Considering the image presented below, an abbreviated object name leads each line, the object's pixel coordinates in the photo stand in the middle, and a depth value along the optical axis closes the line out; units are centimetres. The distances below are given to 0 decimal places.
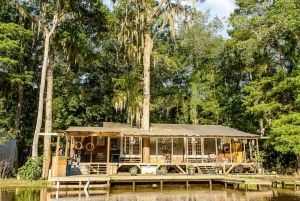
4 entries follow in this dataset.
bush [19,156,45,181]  1505
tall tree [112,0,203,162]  1934
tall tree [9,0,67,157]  1649
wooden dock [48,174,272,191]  1311
